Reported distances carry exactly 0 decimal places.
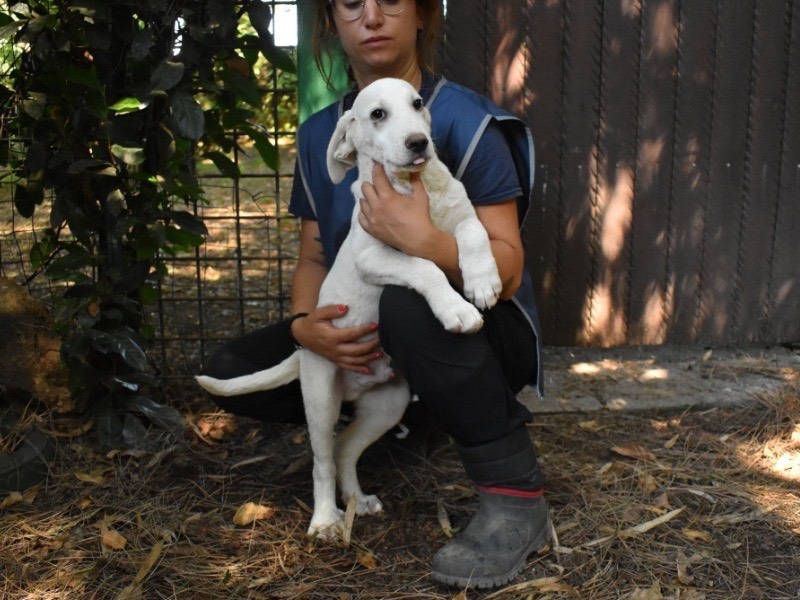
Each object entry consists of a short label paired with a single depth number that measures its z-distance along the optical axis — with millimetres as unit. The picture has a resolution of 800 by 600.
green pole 3146
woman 2189
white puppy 2150
